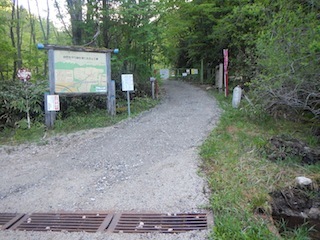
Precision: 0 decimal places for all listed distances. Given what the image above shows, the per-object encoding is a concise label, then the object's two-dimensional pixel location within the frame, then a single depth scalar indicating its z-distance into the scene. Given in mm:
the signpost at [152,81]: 10472
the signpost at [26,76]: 6593
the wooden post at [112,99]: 7832
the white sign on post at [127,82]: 7498
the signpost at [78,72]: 6852
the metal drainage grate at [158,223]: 2666
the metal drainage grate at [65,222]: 2742
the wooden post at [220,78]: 11672
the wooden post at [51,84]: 6777
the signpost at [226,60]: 9742
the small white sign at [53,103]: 6652
